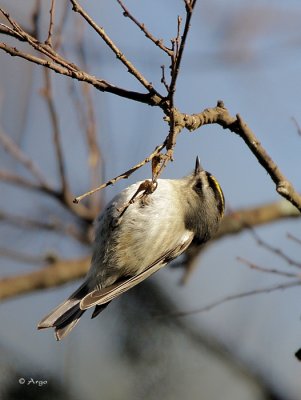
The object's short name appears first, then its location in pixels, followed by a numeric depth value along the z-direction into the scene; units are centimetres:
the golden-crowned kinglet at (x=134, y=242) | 696
